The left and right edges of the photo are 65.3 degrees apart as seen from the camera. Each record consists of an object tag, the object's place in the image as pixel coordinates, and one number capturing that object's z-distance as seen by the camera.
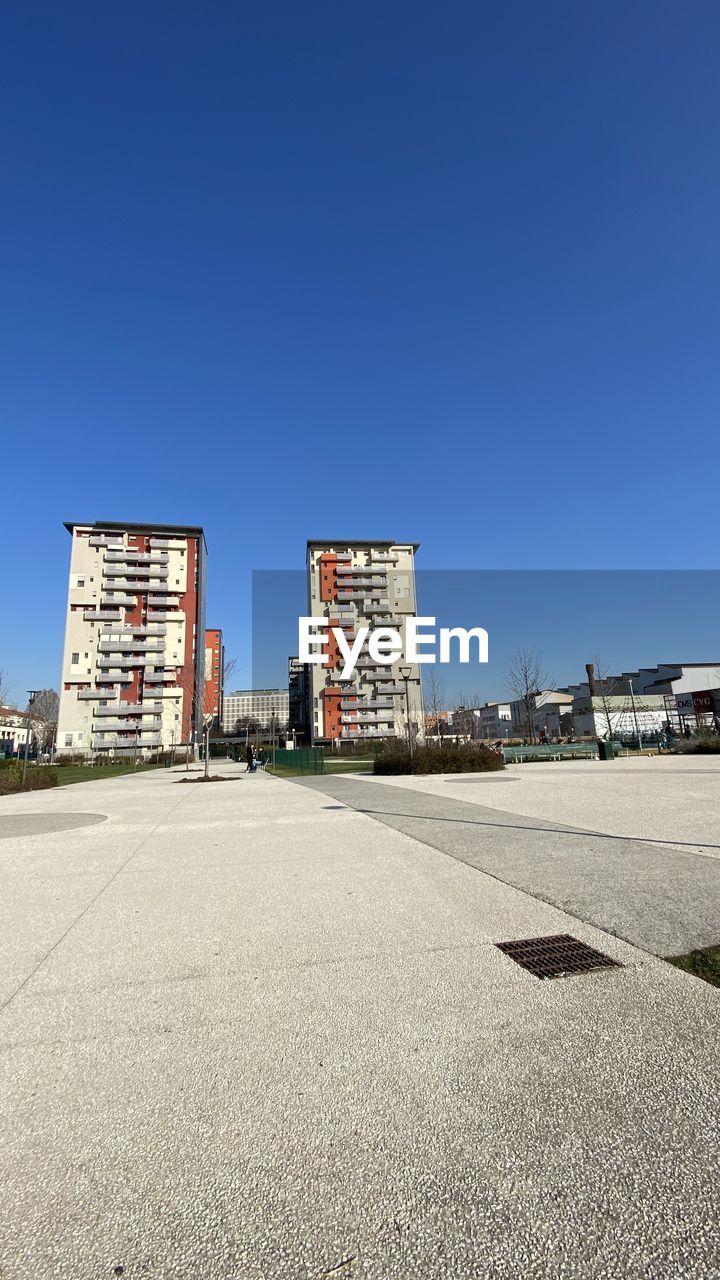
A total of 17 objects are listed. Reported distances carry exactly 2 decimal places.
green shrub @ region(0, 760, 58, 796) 19.59
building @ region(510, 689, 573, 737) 93.06
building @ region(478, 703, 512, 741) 122.00
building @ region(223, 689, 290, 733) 169.38
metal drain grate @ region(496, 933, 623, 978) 3.71
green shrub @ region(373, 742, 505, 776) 22.98
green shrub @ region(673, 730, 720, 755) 29.72
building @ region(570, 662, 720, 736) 66.00
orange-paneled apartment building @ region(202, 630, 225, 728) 119.82
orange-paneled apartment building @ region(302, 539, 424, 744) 88.00
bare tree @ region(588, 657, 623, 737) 53.71
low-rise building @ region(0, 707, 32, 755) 109.62
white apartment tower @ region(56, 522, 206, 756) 80.12
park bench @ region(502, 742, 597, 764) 31.09
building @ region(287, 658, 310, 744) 104.50
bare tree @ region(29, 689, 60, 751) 91.75
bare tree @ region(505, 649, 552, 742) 42.41
